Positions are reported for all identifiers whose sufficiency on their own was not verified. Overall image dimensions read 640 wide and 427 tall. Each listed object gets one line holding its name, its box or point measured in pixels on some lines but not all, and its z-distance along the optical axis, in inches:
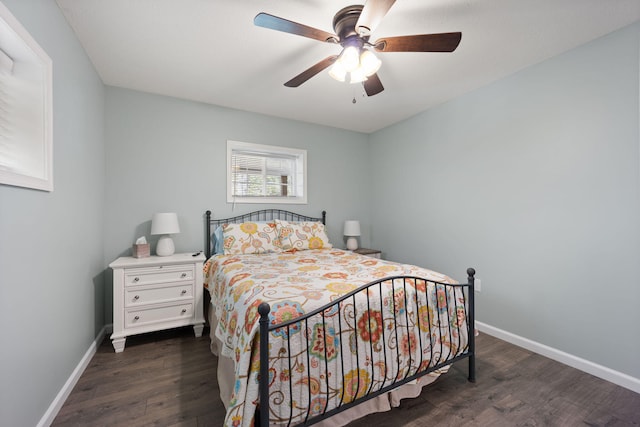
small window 135.5
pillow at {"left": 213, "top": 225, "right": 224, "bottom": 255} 118.3
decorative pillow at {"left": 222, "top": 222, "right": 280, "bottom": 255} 115.3
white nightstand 93.4
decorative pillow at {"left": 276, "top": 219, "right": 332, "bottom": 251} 125.9
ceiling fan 57.4
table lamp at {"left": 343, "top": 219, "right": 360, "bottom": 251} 156.6
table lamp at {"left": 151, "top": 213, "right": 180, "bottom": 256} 107.9
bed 49.1
